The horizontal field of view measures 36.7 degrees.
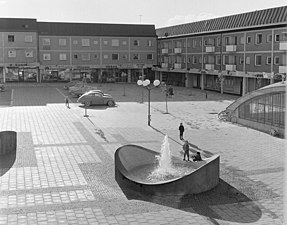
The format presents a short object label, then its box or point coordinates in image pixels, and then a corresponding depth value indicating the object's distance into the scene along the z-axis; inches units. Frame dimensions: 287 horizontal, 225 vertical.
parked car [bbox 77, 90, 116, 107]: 1387.8
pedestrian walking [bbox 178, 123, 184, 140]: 851.4
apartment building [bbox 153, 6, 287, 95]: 1499.8
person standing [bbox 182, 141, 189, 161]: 644.9
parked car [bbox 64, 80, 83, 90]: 2021.7
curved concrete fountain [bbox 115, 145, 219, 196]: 508.4
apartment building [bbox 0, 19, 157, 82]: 2273.6
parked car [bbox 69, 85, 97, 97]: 1658.2
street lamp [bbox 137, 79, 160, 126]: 1008.4
